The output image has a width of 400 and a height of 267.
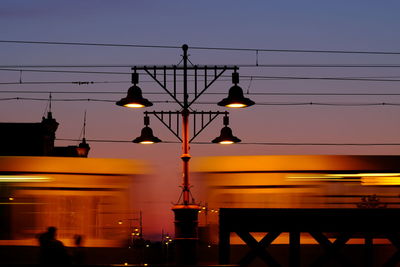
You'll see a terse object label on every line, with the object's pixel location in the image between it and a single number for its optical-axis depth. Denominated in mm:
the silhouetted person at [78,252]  18941
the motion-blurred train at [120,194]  20781
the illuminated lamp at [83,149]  44831
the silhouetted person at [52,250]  14148
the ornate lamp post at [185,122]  18672
